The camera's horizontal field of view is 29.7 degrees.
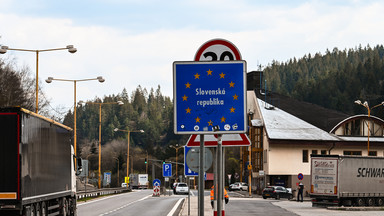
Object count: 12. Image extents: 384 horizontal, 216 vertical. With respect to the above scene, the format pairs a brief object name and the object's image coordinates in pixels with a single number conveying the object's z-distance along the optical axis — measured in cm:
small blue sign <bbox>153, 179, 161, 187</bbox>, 5895
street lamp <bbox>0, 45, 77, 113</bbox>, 3823
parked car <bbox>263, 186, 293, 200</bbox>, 6844
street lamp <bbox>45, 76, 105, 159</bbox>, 5106
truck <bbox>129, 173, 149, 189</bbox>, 13125
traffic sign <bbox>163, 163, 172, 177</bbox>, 5509
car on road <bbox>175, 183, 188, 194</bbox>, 8051
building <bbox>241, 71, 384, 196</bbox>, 8206
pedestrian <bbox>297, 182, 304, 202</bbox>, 5578
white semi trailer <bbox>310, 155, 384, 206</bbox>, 4519
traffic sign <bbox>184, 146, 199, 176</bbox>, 2647
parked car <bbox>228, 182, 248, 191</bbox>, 10524
